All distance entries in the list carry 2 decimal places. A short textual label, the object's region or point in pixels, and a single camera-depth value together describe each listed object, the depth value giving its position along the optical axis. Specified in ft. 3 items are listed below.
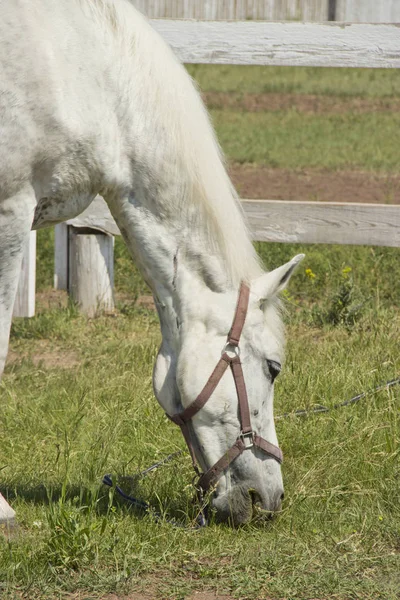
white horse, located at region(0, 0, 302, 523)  20.38
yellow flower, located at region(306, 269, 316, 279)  41.92
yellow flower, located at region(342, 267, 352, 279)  40.22
